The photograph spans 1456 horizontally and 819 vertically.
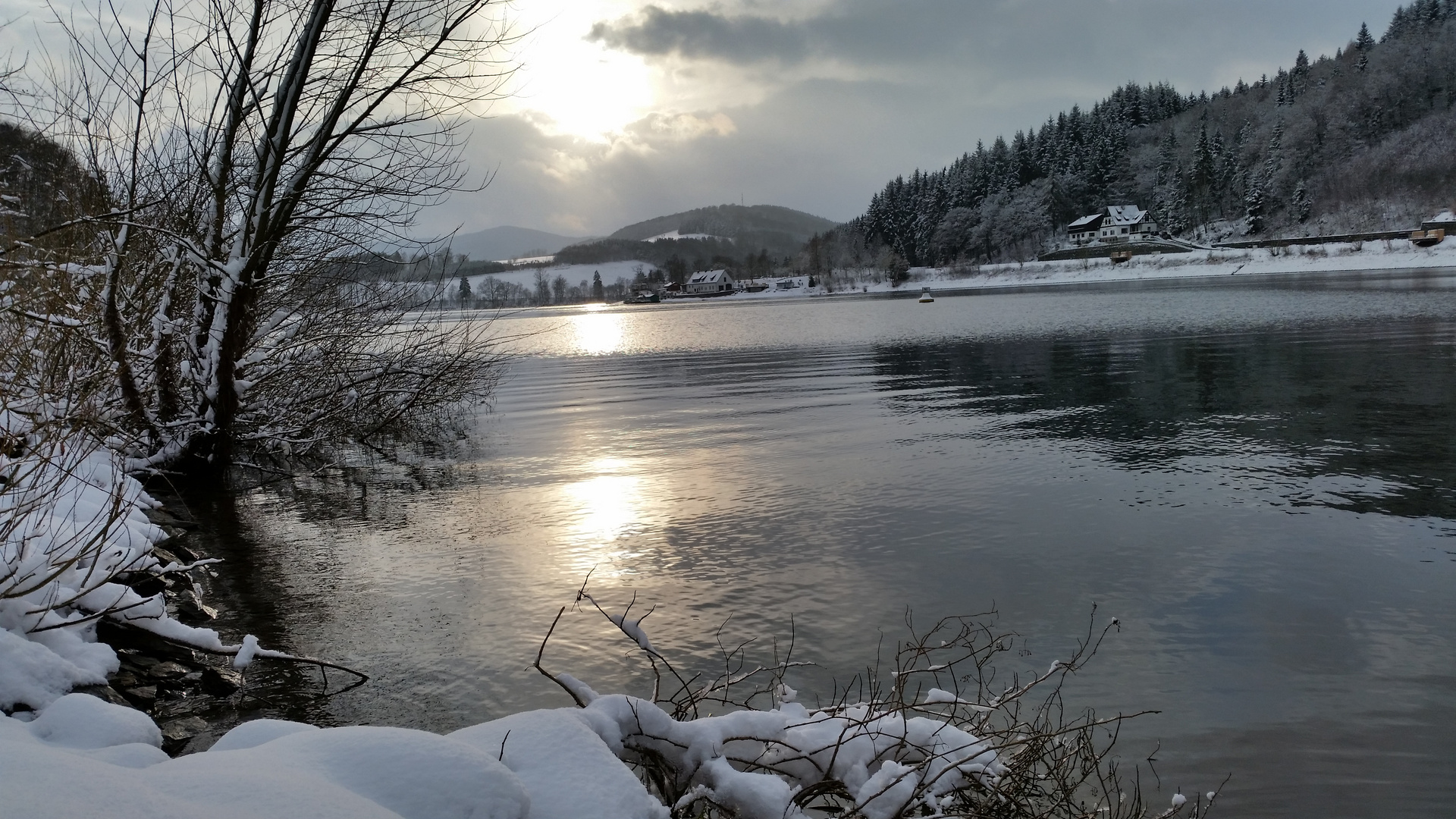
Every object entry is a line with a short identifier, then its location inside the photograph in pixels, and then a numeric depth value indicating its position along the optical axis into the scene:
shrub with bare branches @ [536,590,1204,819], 4.55
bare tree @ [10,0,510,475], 11.87
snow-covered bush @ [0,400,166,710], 5.01
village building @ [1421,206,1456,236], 88.97
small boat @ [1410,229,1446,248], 85.69
